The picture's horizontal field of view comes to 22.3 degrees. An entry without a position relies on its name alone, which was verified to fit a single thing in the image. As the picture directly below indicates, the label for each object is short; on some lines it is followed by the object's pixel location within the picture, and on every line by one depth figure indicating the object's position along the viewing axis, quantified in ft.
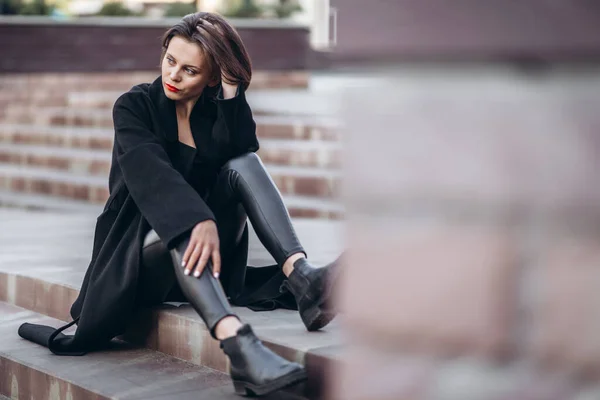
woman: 14.86
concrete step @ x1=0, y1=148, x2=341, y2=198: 35.46
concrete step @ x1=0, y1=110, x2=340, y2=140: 42.03
